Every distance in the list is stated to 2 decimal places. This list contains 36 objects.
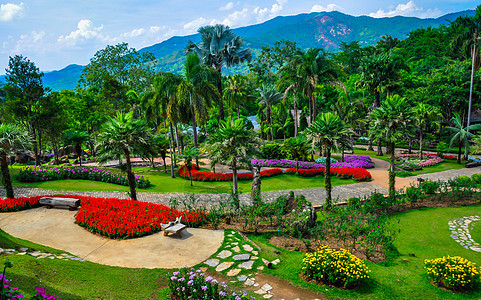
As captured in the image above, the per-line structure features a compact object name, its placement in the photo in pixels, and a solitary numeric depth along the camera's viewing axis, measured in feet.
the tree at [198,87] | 77.77
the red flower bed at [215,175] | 74.90
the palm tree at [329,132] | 48.47
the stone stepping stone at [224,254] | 29.86
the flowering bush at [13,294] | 14.34
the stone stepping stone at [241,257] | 29.14
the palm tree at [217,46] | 104.01
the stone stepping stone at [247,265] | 27.42
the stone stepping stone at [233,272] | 26.39
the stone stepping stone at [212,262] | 28.35
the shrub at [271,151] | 94.58
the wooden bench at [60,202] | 44.01
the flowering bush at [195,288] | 20.94
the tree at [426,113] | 96.00
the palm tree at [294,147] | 86.99
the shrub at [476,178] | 64.28
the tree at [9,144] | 45.03
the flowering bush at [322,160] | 89.66
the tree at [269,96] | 136.05
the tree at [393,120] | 53.72
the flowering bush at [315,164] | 83.46
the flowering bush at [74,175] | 64.69
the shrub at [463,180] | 56.03
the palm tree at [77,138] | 87.30
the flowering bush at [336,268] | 24.30
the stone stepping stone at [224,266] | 27.43
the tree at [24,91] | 87.10
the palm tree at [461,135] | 91.91
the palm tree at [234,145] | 43.65
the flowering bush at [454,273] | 24.26
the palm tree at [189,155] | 68.64
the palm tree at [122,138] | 44.29
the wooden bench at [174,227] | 34.19
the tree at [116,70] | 180.78
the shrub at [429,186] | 57.41
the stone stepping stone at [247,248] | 31.19
